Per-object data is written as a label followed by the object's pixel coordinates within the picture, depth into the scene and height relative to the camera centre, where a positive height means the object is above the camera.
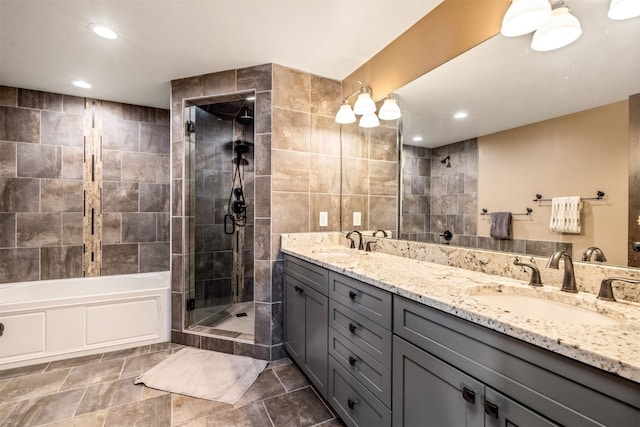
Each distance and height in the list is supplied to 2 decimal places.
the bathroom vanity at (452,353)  0.64 -0.43
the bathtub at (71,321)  2.25 -0.93
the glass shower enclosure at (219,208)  2.77 +0.05
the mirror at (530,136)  1.06 +0.36
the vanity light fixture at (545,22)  1.15 +0.79
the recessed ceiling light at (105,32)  1.91 +1.24
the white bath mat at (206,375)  1.94 -1.22
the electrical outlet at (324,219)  2.58 -0.06
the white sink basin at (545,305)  0.95 -0.35
